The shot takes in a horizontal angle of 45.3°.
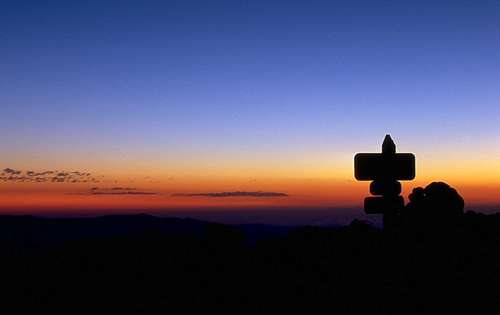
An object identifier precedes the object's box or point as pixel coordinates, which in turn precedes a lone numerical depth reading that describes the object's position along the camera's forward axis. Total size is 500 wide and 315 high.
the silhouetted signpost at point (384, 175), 15.62
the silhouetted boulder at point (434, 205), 25.75
